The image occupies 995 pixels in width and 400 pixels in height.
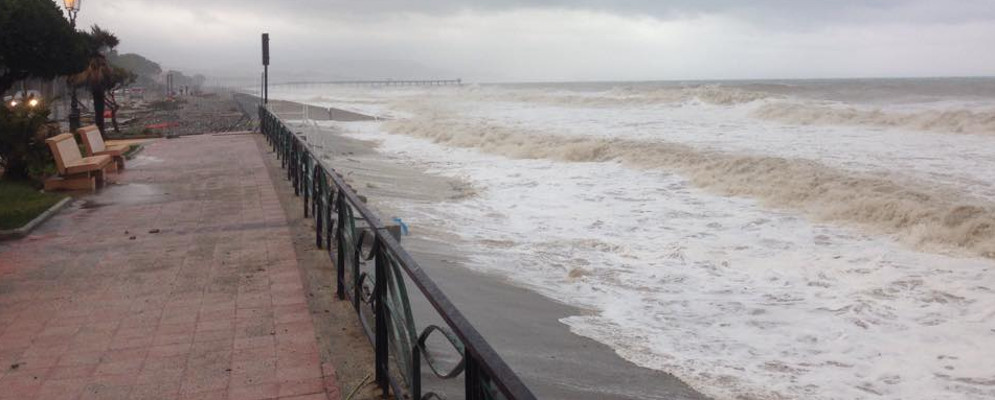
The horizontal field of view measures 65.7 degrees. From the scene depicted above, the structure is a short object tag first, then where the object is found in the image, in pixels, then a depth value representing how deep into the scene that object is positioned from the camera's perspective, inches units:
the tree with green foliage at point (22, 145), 453.4
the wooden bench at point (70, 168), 421.4
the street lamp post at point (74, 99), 556.4
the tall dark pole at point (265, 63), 694.5
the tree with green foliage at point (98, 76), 968.9
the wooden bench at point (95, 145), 512.4
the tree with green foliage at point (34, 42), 486.6
